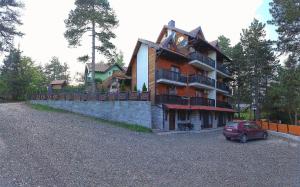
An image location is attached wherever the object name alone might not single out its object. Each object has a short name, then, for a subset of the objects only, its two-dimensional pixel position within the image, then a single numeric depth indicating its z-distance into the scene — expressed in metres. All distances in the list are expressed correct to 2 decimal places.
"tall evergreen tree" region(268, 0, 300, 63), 14.84
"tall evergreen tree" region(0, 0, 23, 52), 16.05
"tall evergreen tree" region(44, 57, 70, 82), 43.93
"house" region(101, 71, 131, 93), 19.60
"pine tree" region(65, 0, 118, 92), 17.25
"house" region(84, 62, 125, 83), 26.47
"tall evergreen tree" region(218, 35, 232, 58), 29.99
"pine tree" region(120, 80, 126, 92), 18.40
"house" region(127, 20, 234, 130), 16.20
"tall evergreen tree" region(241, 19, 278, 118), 22.14
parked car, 12.03
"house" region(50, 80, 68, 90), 28.68
